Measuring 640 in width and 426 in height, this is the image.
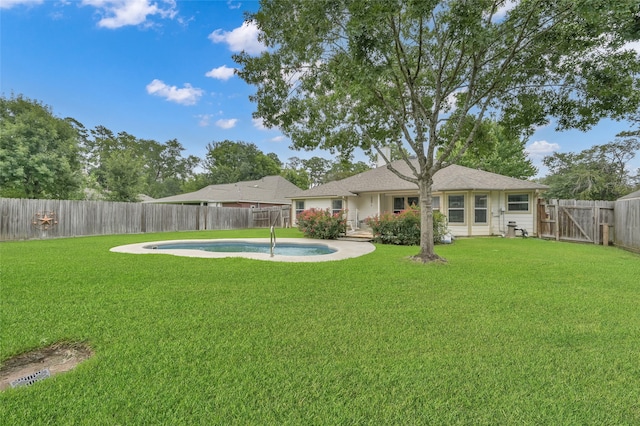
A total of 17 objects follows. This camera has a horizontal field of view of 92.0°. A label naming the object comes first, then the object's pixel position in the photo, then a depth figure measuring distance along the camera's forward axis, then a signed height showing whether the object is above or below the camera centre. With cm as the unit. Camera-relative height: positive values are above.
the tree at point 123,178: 2410 +323
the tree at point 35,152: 1778 +405
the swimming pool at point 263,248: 875 -108
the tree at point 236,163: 4019 +742
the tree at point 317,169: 4912 +775
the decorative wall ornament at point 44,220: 1334 -7
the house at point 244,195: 2728 +212
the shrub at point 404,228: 1188 -42
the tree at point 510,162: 2725 +482
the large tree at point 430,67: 623 +370
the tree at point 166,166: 4509 +819
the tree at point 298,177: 4134 +555
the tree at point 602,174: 2528 +359
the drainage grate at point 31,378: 245 -131
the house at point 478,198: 1502 +93
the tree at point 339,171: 4072 +669
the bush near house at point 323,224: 1363 -29
